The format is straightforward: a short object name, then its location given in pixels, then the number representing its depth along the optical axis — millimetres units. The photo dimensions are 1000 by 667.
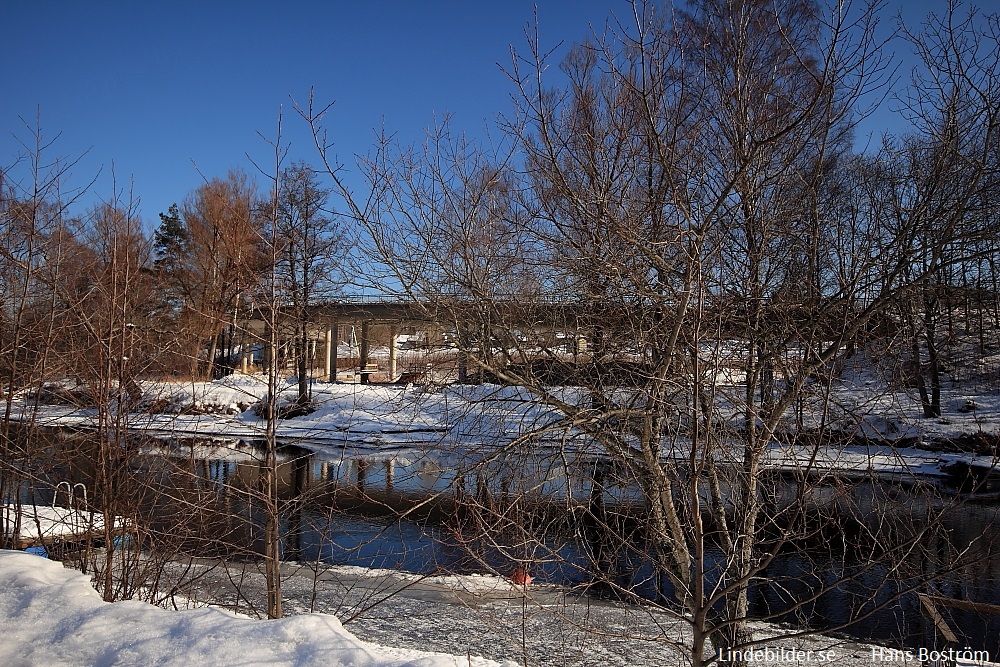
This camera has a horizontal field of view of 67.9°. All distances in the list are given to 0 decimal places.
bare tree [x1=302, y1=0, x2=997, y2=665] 4676
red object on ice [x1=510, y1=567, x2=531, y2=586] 5027
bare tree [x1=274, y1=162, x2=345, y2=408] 5535
